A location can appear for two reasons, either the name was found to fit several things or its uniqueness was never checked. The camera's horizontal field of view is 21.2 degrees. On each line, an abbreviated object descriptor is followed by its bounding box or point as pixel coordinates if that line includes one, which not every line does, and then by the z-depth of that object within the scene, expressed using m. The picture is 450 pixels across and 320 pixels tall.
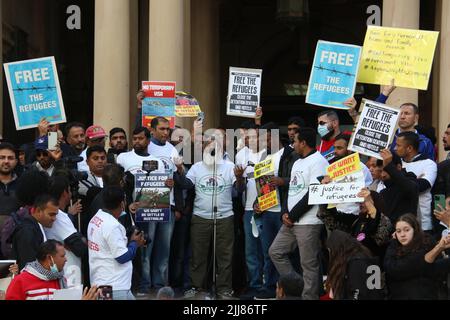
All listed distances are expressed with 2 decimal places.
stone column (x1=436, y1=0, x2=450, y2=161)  21.23
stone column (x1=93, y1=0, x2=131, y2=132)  22.11
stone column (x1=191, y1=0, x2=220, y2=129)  26.52
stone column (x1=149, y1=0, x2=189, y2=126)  21.89
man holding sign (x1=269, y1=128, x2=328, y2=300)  15.25
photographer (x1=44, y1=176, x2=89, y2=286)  12.98
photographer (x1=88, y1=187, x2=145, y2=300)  13.05
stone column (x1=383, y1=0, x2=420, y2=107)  21.44
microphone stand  16.50
